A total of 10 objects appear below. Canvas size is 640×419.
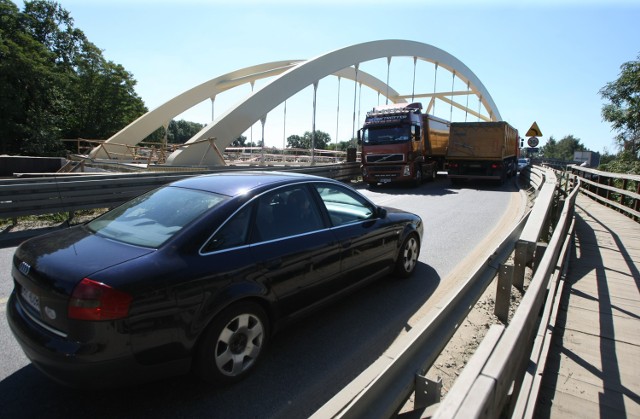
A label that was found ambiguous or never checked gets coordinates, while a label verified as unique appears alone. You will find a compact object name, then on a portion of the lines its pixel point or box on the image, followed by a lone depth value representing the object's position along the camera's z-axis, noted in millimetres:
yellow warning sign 19391
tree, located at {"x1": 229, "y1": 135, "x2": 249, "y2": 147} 109188
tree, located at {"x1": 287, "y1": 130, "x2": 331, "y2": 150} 118050
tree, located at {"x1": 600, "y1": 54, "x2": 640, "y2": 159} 24375
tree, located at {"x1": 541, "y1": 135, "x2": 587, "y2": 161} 119938
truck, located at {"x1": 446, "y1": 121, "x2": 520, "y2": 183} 17562
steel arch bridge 17844
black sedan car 2266
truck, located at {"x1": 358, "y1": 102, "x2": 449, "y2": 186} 15977
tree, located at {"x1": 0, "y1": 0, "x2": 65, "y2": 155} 30378
